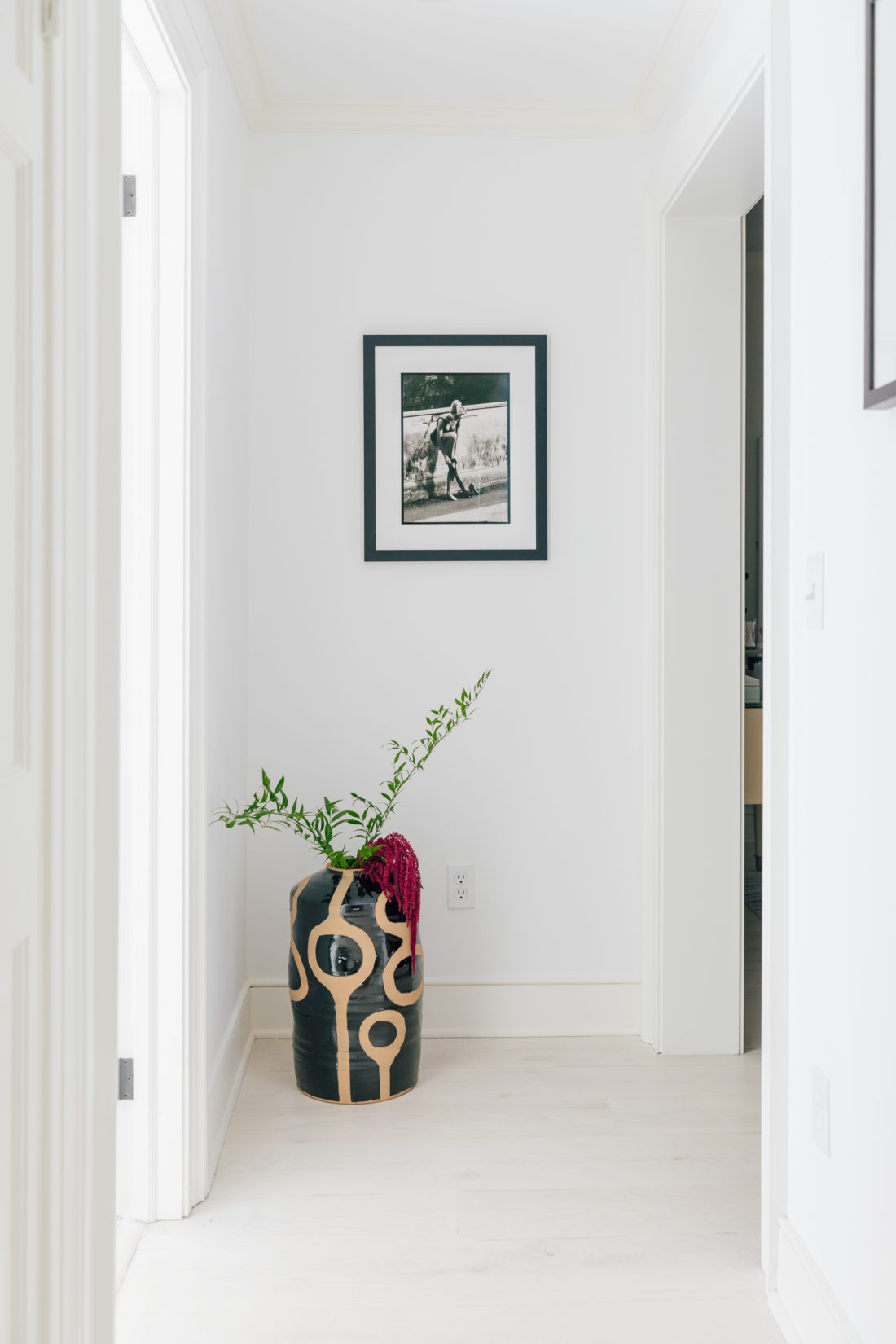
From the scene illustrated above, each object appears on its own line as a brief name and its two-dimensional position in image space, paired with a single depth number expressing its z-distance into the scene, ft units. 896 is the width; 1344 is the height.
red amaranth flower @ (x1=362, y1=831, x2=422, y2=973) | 7.75
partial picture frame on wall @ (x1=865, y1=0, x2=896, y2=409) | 4.18
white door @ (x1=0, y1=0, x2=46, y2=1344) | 3.33
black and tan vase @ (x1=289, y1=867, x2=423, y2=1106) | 7.59
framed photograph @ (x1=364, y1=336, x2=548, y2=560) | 8.89
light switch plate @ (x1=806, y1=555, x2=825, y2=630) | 5.02
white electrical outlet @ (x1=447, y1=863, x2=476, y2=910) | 9.04
